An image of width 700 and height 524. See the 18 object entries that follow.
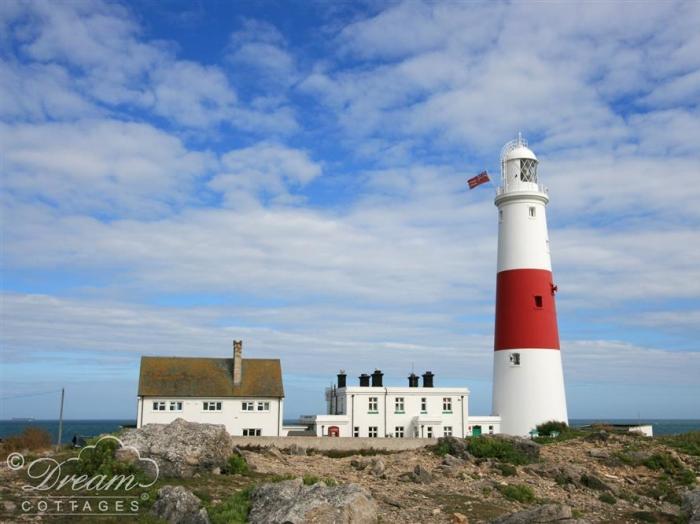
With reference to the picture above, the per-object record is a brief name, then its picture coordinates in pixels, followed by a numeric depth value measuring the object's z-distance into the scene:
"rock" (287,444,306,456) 31.12
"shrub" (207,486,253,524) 16.42
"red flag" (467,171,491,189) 41.69
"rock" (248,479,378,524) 15.83
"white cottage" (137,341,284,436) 42.81
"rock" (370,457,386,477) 23.91
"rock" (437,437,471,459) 27.31
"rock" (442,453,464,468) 25.16
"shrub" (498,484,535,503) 21.03
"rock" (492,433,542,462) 27.16
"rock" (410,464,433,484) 22.41
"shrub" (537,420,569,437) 36.47
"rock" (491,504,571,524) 16.67
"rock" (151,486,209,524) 16.50
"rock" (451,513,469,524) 17.73
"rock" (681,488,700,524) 18.94
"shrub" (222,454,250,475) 21.87
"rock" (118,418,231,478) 20.91
